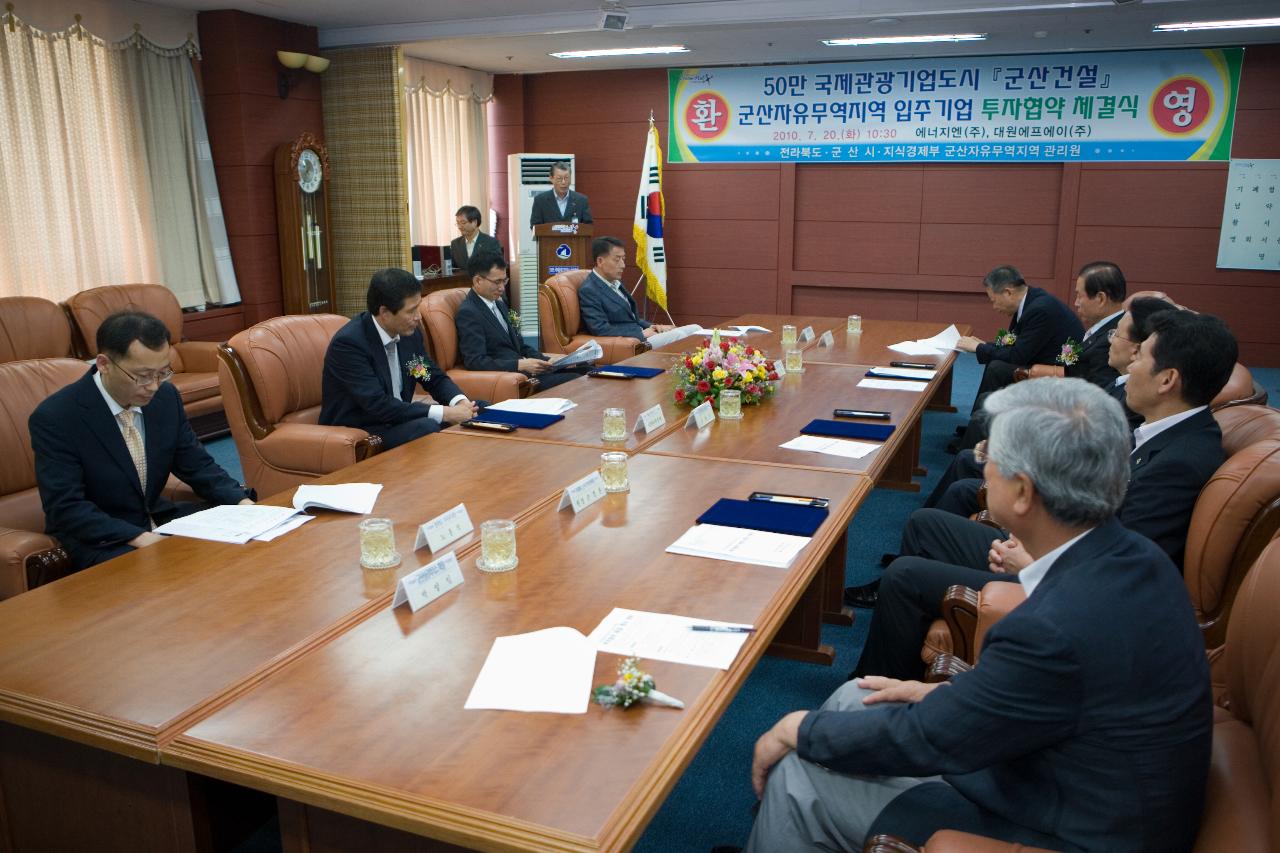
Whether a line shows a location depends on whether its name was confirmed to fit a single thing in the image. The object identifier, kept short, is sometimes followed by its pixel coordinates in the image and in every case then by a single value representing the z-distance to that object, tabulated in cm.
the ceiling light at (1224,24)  691
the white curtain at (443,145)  894
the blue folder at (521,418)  351
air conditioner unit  950
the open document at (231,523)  235
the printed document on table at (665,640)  175
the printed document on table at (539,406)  370
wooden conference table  137
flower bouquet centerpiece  370
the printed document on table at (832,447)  314
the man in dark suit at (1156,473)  234
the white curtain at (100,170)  580
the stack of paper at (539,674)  159
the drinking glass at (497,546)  212
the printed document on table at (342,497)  253
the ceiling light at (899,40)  761
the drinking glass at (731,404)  361
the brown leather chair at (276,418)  359
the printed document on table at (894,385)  420
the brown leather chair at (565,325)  587
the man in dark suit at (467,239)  841
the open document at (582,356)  518
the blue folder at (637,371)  450
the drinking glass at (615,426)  321
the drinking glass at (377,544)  213
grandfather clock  714
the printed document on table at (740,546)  220
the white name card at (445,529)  222
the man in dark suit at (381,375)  374
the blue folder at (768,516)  239
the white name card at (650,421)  335
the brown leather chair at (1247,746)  134
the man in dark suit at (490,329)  504
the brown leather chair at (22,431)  297
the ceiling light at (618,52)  827
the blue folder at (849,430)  334
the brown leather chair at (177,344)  557
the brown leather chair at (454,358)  478
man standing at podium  898
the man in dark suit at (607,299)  615
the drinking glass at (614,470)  270
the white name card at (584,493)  253
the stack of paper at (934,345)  519
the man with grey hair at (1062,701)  135
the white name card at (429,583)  192
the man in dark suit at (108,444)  260
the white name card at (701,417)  346
